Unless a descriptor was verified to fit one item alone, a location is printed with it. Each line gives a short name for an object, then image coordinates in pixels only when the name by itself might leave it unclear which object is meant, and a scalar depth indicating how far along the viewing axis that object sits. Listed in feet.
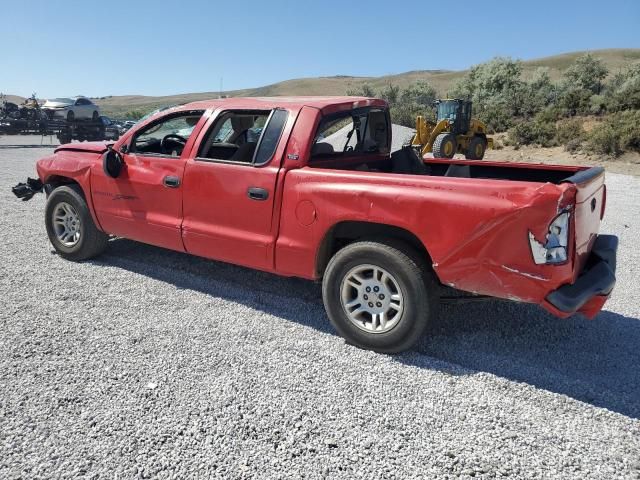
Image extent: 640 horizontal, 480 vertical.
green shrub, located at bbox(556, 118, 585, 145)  62.54
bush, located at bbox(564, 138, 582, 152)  58.80
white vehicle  79.15
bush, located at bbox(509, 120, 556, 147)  65.92
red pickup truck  9.70
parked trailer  77.87
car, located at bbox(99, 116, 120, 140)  86.27
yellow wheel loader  54.08
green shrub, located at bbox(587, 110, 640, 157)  53.16
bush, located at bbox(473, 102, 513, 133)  82.07
